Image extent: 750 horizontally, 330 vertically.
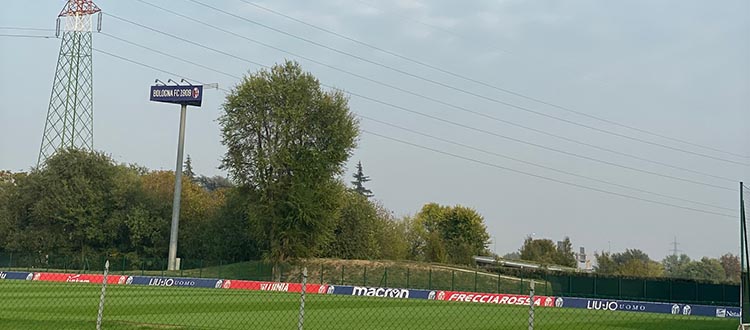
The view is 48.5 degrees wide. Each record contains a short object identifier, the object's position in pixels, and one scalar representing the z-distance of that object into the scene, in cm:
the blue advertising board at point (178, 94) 7419
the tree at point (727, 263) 13295
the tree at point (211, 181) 17998
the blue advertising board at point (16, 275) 5603
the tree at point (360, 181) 14962
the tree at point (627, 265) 10654
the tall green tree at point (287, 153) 6456
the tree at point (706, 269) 14244
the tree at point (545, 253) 12162
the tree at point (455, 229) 11088
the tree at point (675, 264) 15309
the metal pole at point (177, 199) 6982
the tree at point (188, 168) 17360
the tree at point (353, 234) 8000
